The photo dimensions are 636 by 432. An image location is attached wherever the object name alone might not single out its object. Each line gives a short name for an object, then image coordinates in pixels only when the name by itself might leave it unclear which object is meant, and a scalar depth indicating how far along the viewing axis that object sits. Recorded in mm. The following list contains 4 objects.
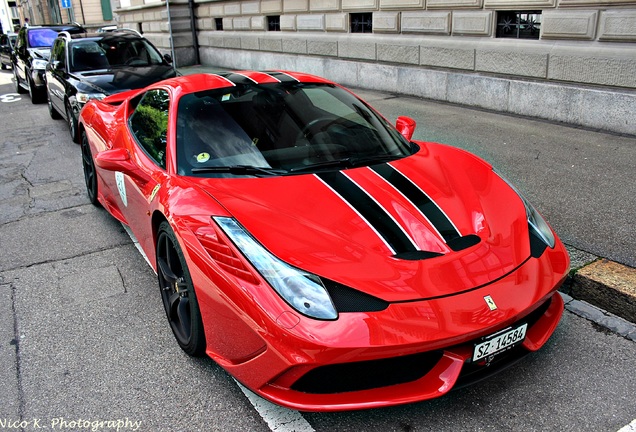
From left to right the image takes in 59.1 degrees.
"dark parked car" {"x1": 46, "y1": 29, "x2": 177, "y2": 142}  8234
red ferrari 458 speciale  2283
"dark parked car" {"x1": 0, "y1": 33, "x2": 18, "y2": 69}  16578
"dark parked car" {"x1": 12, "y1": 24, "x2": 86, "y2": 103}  12922
